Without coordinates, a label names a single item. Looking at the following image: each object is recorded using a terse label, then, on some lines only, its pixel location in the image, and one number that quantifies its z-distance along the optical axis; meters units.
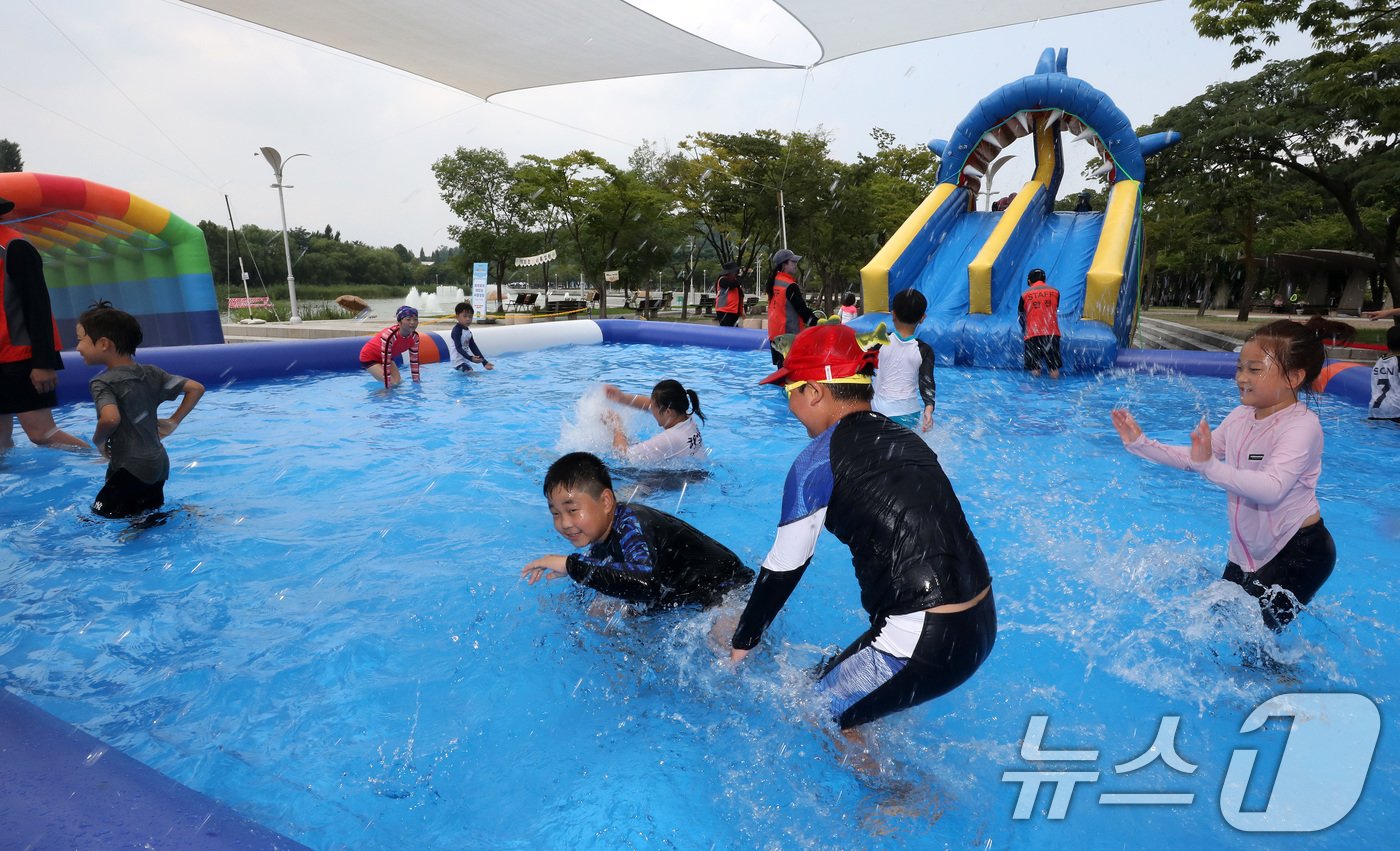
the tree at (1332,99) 13.71
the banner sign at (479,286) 22.19
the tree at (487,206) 33.16
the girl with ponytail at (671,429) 4.78
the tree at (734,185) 26.45
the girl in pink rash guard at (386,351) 8.99
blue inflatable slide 10.97
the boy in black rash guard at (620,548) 2.67
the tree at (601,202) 27.78
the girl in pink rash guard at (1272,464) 2.54
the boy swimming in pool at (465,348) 10.25
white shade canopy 9.38
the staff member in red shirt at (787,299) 8.89
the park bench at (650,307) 27.36
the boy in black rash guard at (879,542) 1.99
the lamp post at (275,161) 20.17
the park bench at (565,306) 28.51
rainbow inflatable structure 12.62
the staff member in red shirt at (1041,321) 9.75
